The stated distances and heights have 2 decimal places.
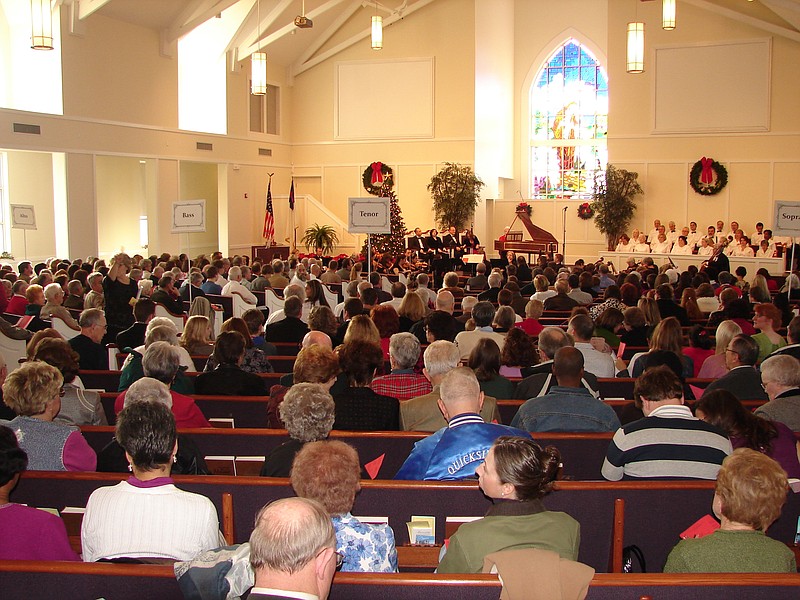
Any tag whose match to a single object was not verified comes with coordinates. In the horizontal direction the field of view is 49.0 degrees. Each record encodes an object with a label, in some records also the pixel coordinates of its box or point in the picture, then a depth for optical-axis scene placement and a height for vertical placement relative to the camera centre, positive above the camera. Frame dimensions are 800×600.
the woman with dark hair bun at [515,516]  2.50 -0.80
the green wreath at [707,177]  19.83 +1.45
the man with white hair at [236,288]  9.87 -0.51
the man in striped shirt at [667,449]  3.53 -0.84
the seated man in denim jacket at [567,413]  4.21 -0.82
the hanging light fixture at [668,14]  13.90 +3.61
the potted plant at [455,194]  20.88 +1.14
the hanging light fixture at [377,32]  18.09 +4.33
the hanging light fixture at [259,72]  17.06 +3.32
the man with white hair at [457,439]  3.43 -0.78
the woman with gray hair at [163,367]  4.47 -0.65
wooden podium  19.98 -0.22
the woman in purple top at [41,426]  3.66 -0.76
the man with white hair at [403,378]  5.10 -0.79
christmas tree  18.14 +0.09
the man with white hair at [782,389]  4.25 -0.74
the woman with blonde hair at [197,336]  6.46 -0.69
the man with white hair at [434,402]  4.37 -0.82
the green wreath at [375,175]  22.12 +1.69
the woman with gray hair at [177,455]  3.63 -0.87
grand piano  19.41 -0.03
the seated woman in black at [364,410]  4.42 -0.85
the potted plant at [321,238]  21.36 +0.11
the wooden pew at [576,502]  3.20 -0.96
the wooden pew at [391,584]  2.26 -0.89
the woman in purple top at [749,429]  3.66 -0.79
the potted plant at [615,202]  20.33 +0.90
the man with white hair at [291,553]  1.89 -0.67
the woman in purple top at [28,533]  2.69 -0.89
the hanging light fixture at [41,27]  11.57 +2.86
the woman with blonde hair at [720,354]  5.92 -0.78
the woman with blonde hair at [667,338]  5.80 -0.64
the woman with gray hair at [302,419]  3.44 -0.69
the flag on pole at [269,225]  21.02 +0.43
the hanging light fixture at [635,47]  15.14 +3.36
